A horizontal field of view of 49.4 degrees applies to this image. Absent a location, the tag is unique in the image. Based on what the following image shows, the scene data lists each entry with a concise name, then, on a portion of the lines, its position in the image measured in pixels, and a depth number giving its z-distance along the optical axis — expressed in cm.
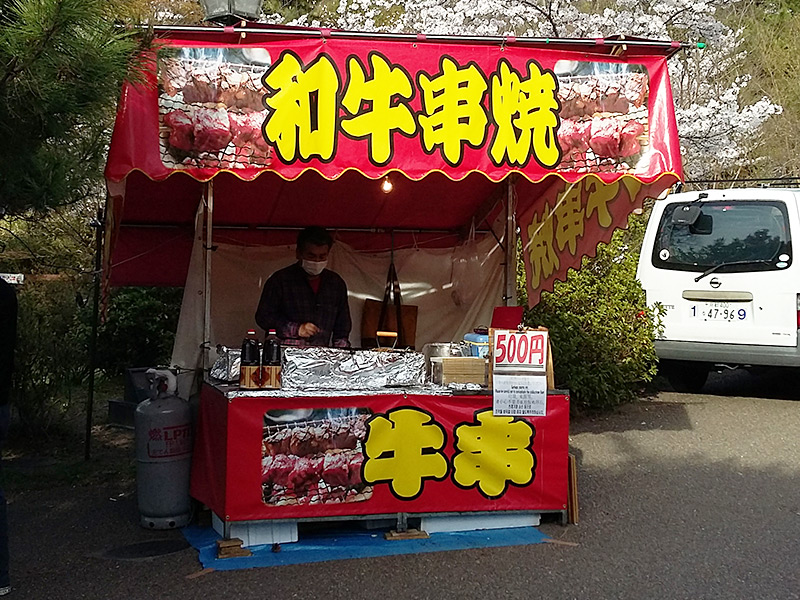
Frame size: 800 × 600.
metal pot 564
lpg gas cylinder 554
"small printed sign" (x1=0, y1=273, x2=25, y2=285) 606
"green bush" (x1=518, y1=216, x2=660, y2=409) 871
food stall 471
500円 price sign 536
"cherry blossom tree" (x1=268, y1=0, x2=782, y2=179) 1307
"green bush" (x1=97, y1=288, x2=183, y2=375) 1141
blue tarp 493
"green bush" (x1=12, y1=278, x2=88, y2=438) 801
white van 862
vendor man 638
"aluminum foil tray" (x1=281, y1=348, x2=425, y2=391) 517
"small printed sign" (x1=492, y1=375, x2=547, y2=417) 533
